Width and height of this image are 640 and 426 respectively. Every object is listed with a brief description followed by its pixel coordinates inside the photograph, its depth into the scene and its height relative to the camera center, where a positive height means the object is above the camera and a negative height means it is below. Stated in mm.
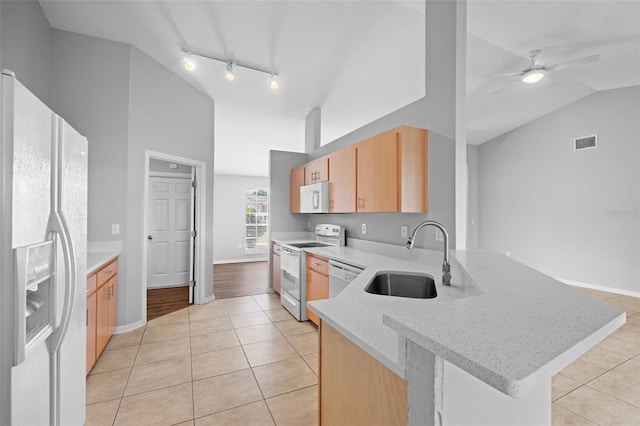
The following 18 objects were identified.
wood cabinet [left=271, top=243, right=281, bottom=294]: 4516 -861
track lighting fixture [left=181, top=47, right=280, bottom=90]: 3023 +1816
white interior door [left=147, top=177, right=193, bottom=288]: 5000 -295
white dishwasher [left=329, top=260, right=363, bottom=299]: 2523 -569
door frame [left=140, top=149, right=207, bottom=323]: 4062 -179
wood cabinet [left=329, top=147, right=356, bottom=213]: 3121 +413
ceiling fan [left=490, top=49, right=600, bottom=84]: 3111 +1780
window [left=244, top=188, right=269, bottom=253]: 8398 -139
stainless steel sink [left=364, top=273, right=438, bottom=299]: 2037 -522
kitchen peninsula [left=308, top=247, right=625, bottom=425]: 489 -266
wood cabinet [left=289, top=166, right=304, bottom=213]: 4478 +489
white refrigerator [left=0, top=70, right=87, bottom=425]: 932 -179
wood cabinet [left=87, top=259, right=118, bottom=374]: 2209 -840
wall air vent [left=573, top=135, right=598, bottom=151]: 5012 +1334
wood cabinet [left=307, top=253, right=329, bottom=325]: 3006 -721
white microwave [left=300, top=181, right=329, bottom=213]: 3627 +242
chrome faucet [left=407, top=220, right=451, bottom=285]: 1667 -292
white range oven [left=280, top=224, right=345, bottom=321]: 3441 -673
